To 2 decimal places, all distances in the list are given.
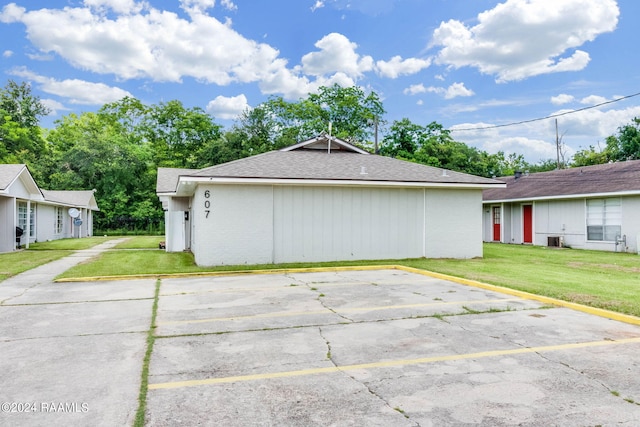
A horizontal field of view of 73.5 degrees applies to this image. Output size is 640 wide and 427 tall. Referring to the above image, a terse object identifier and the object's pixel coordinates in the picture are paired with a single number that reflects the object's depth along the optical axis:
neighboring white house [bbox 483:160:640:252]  16.81
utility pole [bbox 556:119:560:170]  37.16
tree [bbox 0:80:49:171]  42.44
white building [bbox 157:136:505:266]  12.45
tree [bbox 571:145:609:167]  40.50
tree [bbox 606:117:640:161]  37.59
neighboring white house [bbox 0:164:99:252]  18.33
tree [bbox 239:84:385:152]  39.19
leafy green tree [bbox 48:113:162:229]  36.91
